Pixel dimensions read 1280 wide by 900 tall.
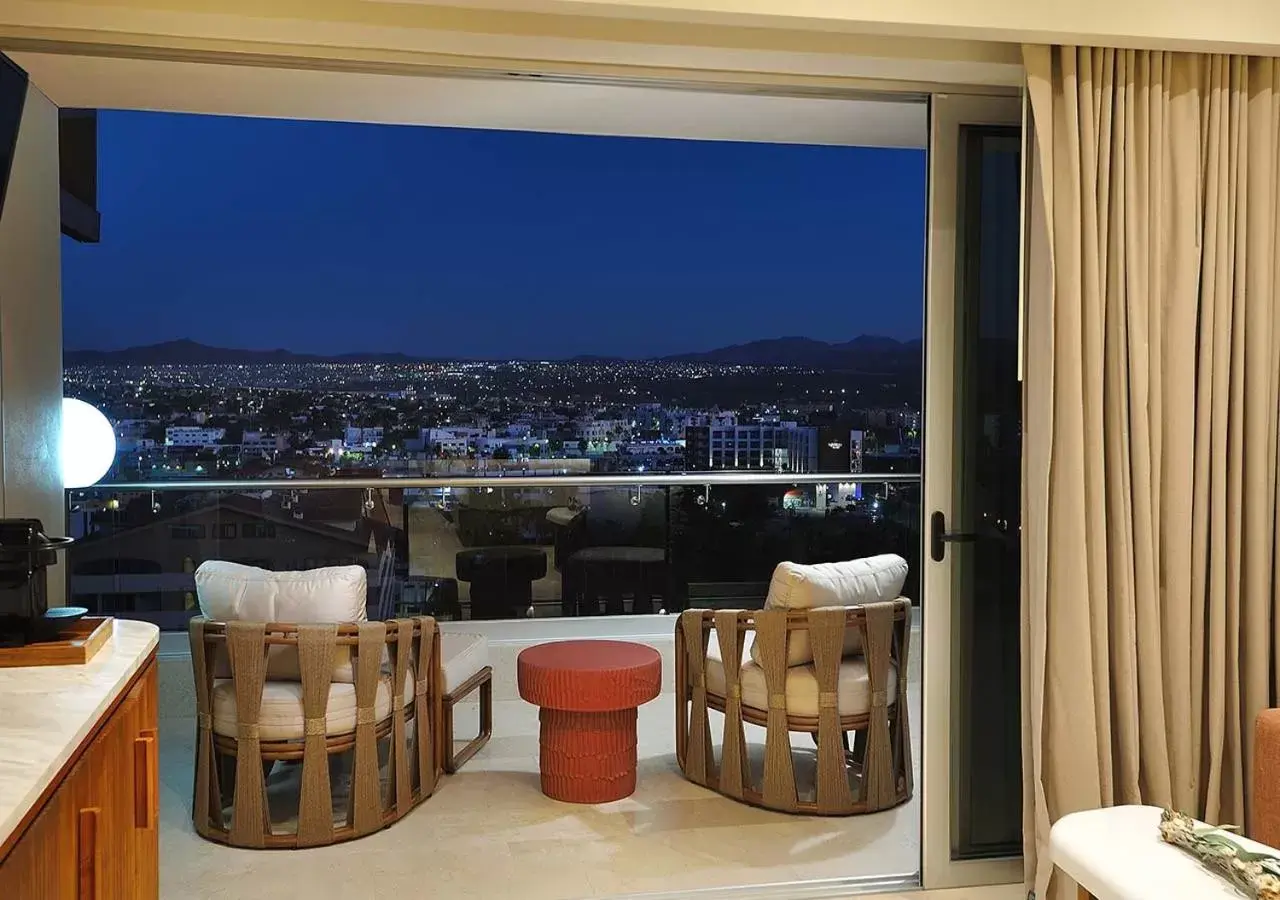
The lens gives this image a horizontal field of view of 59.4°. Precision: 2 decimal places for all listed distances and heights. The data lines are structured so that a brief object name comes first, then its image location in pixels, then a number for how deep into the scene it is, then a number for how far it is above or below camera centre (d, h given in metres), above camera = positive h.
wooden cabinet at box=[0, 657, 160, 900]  1.53 -0.61
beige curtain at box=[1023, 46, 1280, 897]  2.79 +0.04
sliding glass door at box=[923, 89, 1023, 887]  3.10 -0.17
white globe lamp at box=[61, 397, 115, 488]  4.56 -0.03
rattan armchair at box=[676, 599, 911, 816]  3.73 -0.90
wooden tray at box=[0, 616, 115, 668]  2.05 -0.40
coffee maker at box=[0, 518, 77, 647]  2.11 -0.28
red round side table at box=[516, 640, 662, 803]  3.85 -0.98
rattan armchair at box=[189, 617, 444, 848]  3.46 -0.90
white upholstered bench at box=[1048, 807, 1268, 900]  2.10 -0.84
